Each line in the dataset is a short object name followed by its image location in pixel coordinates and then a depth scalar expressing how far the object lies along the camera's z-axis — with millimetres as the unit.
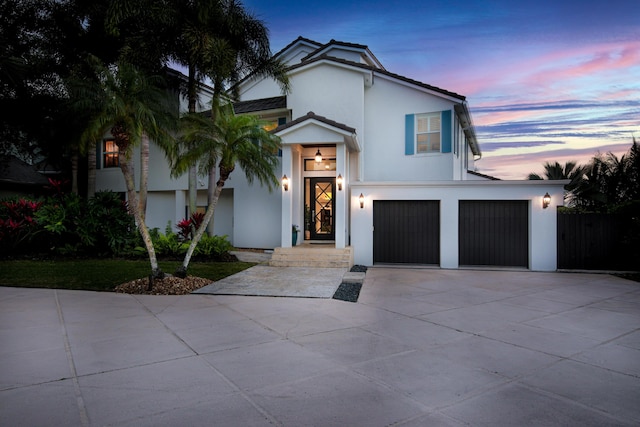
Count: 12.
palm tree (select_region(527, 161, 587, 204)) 15958
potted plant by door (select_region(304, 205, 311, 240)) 14383
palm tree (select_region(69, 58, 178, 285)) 8047
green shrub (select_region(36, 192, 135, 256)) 12830
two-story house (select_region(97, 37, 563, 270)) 12188
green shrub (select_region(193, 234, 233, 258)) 12688
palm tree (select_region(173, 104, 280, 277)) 8969
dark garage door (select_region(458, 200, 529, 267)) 12125
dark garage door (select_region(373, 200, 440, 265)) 12586
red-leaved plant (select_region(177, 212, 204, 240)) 13125
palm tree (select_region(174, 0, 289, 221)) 12367
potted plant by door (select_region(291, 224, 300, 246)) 13212
